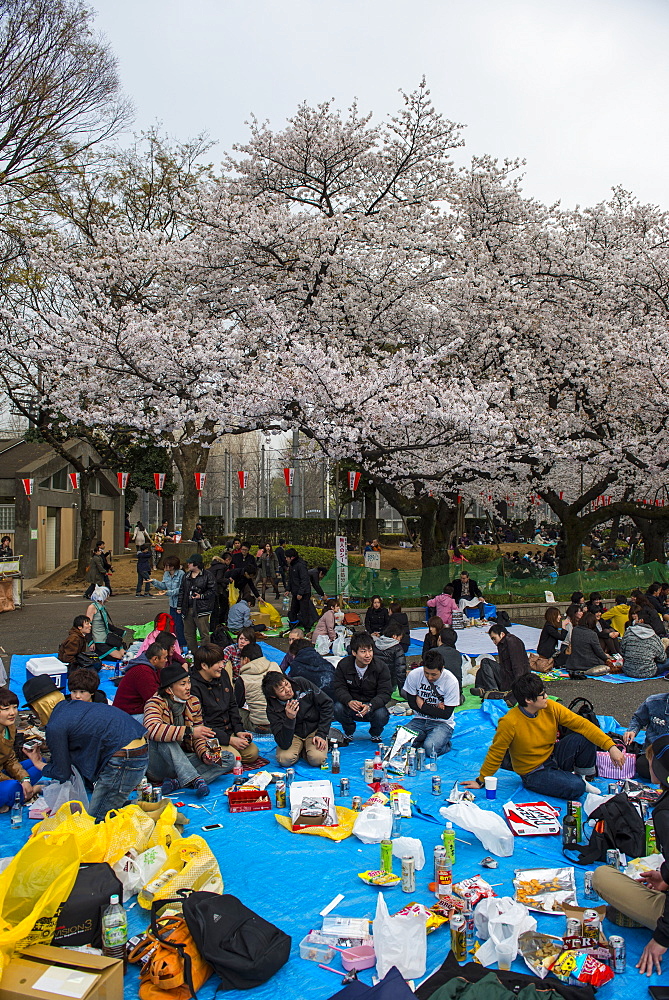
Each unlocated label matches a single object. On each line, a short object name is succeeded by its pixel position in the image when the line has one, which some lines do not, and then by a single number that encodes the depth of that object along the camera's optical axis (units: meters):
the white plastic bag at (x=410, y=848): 5.04
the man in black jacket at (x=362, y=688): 8.24
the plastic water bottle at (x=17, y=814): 5.90
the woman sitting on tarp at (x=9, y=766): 6.16
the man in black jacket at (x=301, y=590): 15.00
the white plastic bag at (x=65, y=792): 5.68
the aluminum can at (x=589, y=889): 4.77
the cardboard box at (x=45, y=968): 3.43
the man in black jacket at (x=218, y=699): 7.06
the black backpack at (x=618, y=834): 5.25
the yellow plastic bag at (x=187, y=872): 4.61
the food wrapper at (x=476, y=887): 4.65
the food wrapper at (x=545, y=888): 4.64
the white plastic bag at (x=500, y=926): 4.04
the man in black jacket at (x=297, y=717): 7.28
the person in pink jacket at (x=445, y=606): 14.69
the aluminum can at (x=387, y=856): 5.04
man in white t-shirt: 7.84
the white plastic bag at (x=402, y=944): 3.99
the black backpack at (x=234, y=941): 3.92
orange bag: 3.82
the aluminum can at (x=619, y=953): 4.01
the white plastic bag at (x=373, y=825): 5.64
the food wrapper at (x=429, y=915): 4.39
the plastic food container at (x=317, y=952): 4.16
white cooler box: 10.07
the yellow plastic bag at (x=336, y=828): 5.77
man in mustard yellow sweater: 6.27
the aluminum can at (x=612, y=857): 5.09
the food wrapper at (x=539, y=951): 4.00
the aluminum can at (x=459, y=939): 4.12
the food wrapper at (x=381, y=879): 4.96
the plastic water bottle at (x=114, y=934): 4.08
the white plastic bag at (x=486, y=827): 5.39
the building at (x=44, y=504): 26.44
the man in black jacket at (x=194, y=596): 12.88
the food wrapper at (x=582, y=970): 3.90
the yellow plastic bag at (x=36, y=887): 3.80
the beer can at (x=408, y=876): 4.85
